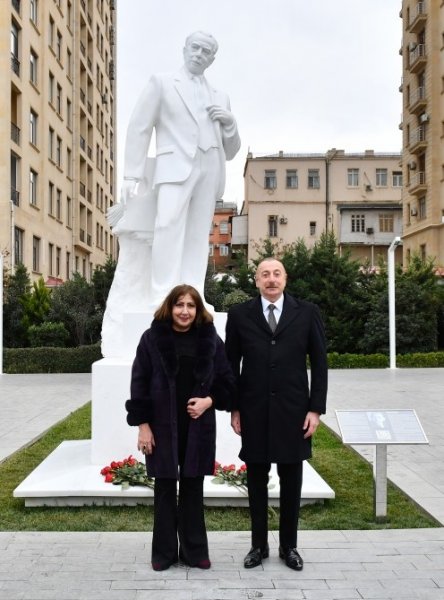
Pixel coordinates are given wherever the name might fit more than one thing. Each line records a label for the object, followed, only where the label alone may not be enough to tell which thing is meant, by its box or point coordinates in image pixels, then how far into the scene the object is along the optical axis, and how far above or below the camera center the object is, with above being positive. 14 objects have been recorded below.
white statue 6.05 +1.31
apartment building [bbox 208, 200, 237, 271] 65.06 +7.20
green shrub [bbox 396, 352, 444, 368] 22.28 -1.77
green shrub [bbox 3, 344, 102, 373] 20.98 -1.64
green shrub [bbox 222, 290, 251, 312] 23.31 +0.34
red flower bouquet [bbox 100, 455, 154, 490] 5.27 -1.35
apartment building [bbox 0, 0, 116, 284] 26.64 +8.89
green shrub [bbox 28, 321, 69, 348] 22.03 -0.89
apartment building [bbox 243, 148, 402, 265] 49.44 +8.08
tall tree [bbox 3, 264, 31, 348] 22.89 -0.19
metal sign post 4.69 -0.90
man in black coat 3.76 -0.48
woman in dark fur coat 3.68 -0.57
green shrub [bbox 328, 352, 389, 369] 22.17 -1.80
